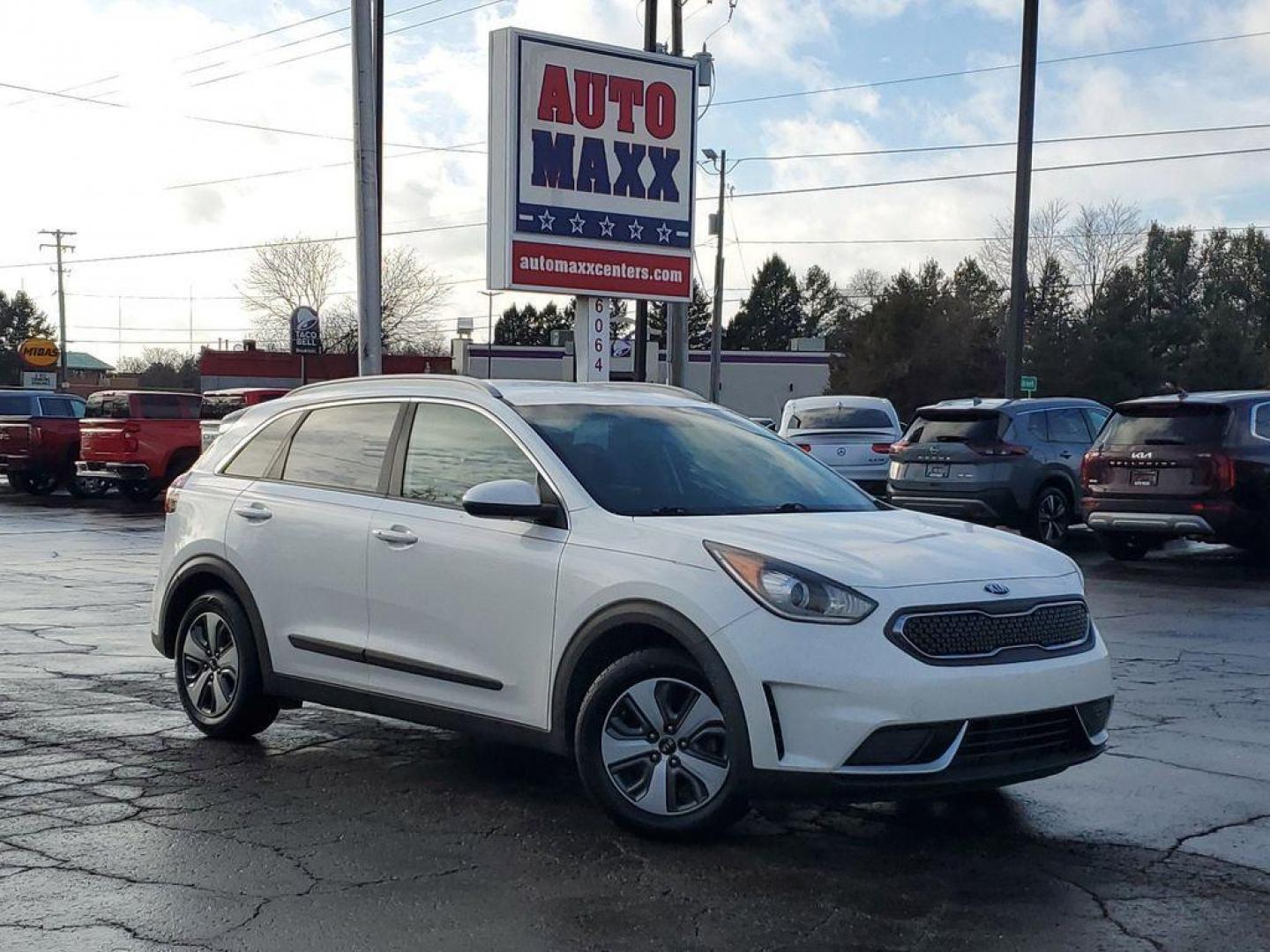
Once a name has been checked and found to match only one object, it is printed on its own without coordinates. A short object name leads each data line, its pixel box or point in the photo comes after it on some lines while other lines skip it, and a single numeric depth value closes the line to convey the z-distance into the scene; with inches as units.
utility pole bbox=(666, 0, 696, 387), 1171.9
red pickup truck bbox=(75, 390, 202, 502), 968.3
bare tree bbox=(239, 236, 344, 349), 3253.0
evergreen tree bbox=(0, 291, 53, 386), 4018.2
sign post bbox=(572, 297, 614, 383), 644.7
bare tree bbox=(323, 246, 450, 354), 3321.9
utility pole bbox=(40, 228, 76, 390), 2987.5
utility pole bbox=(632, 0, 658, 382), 1039.6
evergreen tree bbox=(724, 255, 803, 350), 4667.8
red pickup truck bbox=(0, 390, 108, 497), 1077.1
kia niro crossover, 201.0
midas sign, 2114.9
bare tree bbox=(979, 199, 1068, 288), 3171.8
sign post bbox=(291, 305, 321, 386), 1045.8
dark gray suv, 671.8
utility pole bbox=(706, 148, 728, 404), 1887.3
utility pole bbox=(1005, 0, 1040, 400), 1018.1
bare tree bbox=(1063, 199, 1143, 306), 3174.2
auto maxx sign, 636.7
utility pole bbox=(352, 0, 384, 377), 710.5
